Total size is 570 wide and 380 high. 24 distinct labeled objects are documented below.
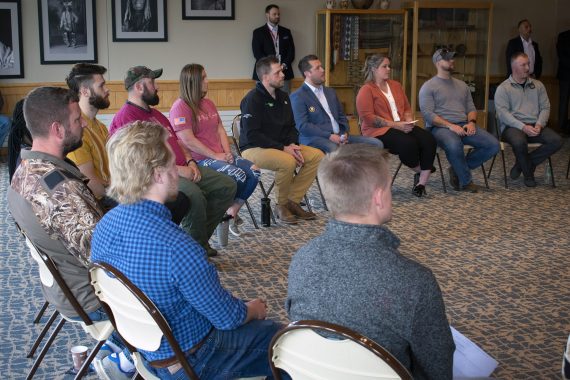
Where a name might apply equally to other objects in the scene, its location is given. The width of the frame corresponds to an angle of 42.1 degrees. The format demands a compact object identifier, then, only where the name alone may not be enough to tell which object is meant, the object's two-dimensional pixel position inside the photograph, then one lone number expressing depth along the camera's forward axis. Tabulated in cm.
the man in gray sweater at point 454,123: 685
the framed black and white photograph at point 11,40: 862
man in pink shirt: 456
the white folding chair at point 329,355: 175
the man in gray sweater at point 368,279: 187
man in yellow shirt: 403
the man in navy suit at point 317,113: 627
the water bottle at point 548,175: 716
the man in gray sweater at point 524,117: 702
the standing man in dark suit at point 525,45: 1021
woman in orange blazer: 666
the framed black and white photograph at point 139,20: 909
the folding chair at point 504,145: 707
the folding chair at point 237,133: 590
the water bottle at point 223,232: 508
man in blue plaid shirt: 223
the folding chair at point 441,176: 686
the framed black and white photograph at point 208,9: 939
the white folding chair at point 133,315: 217
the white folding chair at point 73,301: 270
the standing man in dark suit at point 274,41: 942
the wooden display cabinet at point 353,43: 961
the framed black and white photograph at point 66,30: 879
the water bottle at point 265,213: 567
